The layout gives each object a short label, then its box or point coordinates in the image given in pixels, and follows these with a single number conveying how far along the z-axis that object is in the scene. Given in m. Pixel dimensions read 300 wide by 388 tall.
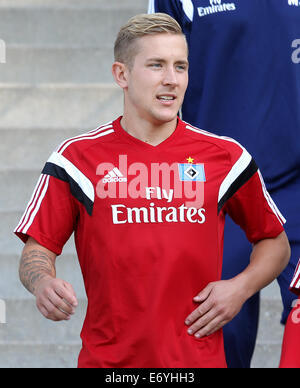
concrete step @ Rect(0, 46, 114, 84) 11.09
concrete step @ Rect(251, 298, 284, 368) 8.82
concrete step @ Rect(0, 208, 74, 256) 9.73
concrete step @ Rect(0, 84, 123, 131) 10.70
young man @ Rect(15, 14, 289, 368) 5.37
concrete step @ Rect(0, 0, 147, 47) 11.49
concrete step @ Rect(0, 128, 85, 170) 10.44
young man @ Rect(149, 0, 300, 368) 6.81
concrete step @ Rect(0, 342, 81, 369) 8.74
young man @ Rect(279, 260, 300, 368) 4.44
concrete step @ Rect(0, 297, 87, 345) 9.04
